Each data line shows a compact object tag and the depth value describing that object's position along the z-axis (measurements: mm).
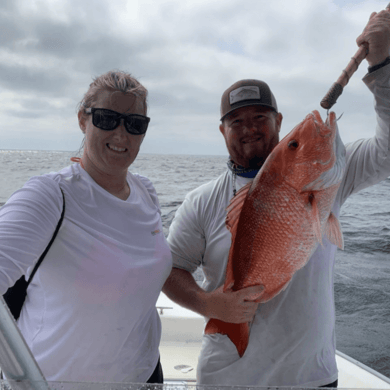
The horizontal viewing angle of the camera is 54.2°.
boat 842
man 1720
